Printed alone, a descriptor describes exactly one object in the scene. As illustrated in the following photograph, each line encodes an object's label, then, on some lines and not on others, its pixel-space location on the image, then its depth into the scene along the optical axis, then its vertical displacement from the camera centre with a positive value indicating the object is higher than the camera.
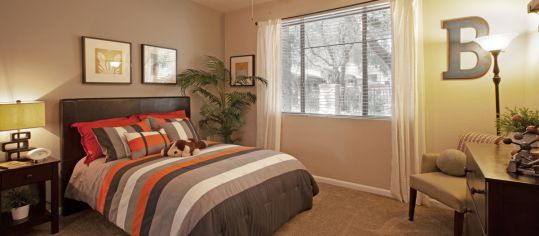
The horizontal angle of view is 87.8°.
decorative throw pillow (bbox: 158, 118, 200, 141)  3.10 -0.14
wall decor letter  2.70 +0.67
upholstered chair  2.14 -0.57
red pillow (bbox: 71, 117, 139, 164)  2.71 -0.20
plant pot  2.35 -0.80
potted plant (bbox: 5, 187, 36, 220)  2.36 -0.73
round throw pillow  2.45 -0.41
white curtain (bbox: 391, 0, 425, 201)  2.98 +0.21
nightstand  2.21 -0.58
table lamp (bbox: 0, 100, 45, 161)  2.23 -0.02
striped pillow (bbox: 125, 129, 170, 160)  2.68 -0.25
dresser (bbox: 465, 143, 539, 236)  1.15 -0.37
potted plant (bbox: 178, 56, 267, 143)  4.01 +0.28
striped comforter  1.84 -0.57
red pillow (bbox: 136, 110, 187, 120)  3.32 +0.03
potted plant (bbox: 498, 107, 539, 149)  1.56 -0.03
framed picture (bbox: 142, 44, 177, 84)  3.54 +0.70
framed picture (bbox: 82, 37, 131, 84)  2.99 +0.64
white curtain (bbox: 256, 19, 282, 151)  4.01 +0.46
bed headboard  2.78 +0.02
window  3.33 +0.71
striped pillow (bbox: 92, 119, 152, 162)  2.62 -0.23
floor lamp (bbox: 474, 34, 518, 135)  2.30 +0.60
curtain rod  3.33 +1.37
